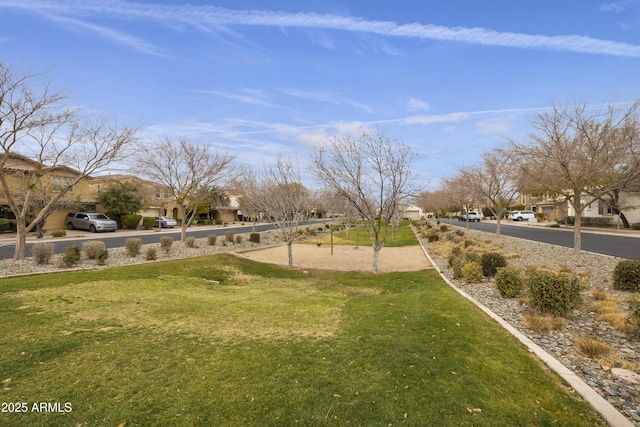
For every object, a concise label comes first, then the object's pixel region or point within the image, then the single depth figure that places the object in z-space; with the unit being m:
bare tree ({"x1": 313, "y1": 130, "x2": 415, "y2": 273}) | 12.53
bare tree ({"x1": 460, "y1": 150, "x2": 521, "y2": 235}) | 25.67
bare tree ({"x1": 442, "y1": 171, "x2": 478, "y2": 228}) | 29.31
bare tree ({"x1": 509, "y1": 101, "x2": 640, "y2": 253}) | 12.27
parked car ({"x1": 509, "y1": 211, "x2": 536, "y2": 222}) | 55.76
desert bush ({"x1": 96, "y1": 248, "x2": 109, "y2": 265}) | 12.41
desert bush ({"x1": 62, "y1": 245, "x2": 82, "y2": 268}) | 11.62
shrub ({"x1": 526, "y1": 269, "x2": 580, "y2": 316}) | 6.42
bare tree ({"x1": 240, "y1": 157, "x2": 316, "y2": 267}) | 15.24
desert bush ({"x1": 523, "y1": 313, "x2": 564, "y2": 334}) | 5.64
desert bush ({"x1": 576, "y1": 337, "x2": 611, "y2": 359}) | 4.53
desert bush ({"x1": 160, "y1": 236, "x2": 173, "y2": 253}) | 16.47
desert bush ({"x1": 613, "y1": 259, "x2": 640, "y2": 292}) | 8.15
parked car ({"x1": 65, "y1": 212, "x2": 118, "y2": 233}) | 30.38
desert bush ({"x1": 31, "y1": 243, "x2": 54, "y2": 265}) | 11.80
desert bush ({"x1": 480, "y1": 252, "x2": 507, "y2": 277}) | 10.40
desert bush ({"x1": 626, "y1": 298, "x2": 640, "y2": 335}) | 5.25
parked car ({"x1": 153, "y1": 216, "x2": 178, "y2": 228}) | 40.75
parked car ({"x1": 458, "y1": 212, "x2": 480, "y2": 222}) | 62.75
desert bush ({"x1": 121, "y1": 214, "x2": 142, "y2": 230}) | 35.09
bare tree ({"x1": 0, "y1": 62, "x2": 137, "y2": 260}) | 11.09
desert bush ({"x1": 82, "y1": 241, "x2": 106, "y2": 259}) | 13.16
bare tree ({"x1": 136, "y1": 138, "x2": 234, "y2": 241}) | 20.30
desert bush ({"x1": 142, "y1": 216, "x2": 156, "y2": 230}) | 37.62
